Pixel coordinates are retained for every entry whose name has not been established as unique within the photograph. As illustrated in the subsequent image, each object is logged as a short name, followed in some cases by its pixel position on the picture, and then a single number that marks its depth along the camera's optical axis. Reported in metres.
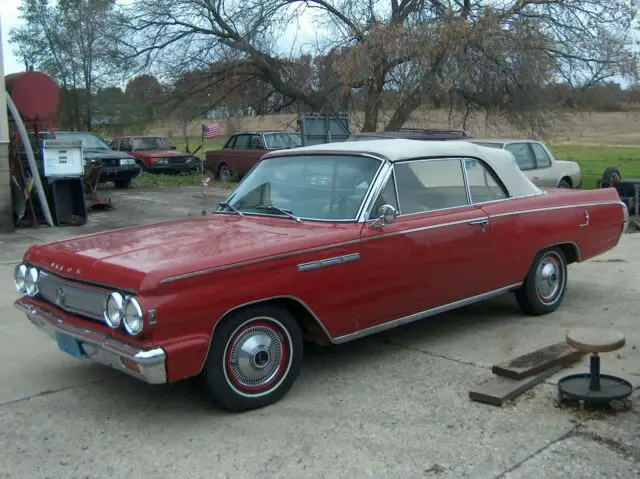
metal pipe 11.94
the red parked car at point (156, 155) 22.59
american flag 17.44
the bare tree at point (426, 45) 17.17
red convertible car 3.82
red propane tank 12.48
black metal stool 3.90
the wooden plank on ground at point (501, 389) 4.19
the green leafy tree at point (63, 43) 33.22
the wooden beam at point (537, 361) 4.48
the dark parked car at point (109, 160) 18.25
